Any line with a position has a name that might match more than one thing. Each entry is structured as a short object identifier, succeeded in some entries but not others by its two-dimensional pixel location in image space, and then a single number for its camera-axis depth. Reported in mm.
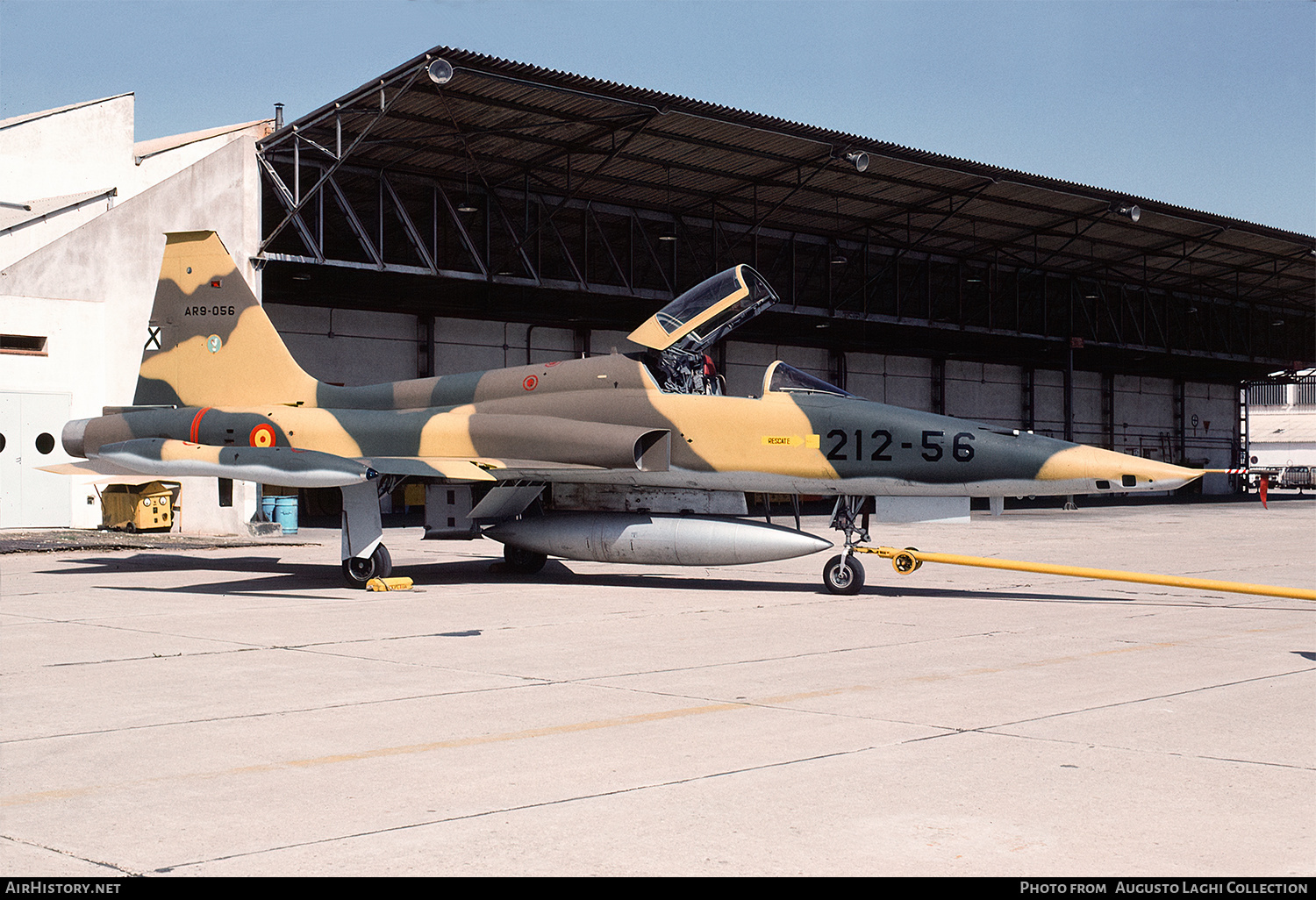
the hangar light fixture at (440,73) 21203
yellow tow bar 11109
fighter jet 12609
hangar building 25062
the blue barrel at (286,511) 24078
